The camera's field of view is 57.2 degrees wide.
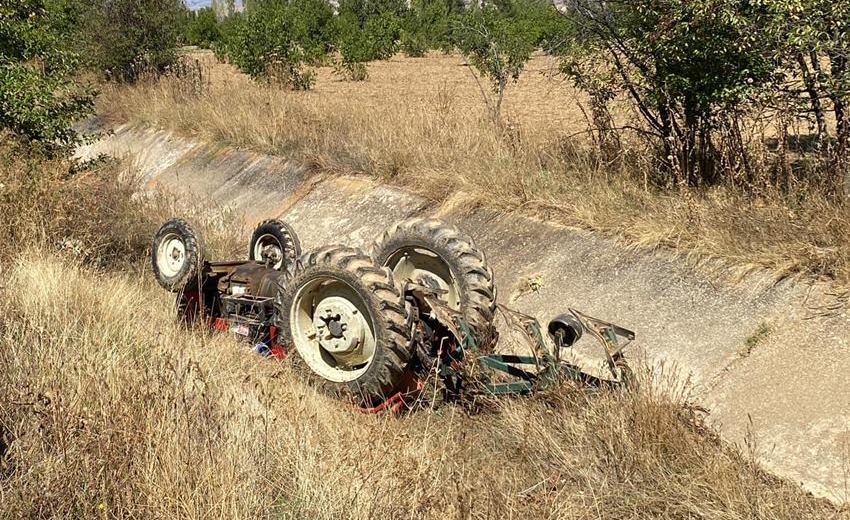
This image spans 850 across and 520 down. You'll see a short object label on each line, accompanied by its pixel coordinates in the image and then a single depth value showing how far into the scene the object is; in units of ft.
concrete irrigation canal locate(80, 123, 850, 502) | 14.43
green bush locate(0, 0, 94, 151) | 28.60
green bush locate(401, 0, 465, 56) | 143.13
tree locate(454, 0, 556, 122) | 46.55
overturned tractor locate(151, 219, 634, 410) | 15.70
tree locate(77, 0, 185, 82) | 61.21
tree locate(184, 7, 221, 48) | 187.17
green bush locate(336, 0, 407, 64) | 104.63
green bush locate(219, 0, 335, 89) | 63.67
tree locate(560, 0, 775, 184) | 21.25
